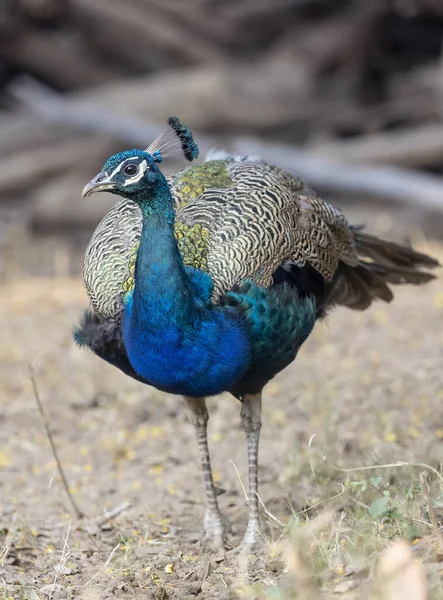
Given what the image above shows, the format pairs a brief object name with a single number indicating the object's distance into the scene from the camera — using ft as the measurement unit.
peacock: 23.84
